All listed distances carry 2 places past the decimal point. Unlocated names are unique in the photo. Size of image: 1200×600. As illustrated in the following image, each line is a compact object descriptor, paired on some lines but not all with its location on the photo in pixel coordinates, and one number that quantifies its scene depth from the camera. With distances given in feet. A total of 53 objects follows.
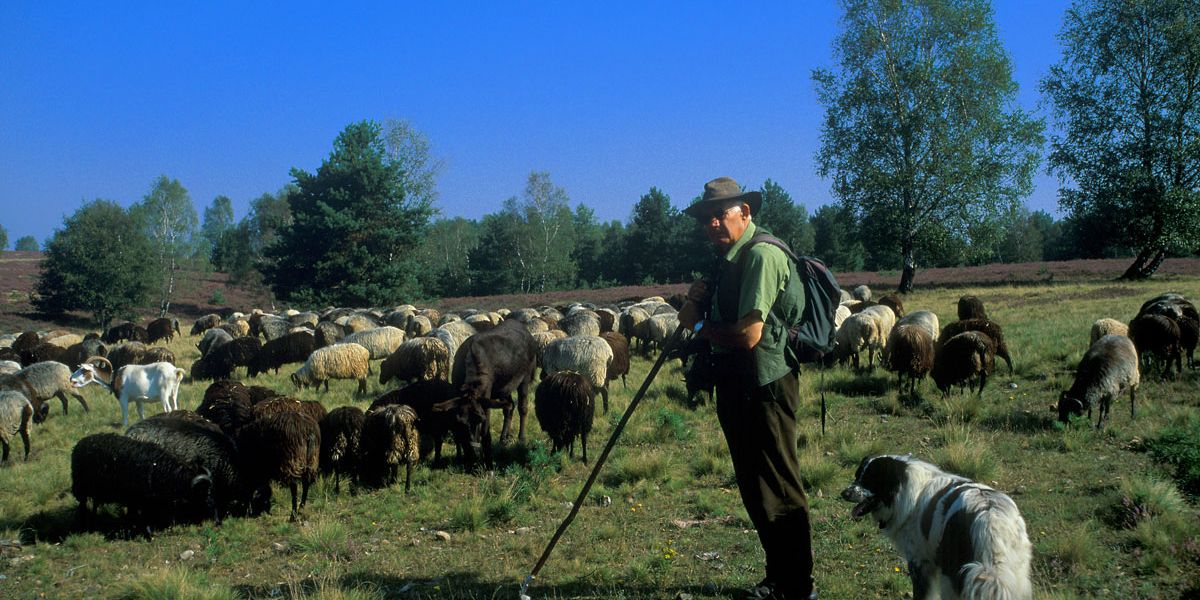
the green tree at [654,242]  199.41
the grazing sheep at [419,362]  46.91
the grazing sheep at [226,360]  55.88
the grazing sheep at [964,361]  34.65
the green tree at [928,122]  95.61
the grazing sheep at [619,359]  43.75
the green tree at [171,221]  167.73
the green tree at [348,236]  118.73
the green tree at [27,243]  435.94
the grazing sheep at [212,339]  65.82
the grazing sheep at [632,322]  65.77
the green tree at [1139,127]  89.04
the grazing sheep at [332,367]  48.57
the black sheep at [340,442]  26.45
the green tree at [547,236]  186.39
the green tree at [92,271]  128.67
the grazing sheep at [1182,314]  36.47
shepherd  12.46
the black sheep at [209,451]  23.66
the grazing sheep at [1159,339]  34.47
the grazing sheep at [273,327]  78.84
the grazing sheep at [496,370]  28.45
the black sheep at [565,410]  27.96
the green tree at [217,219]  275.39
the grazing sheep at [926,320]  48.03
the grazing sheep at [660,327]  59.82
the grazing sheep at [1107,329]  39.11
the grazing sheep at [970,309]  56.18
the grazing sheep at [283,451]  23.72
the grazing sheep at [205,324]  98.43
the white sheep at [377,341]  58.39
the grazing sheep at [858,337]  46.52
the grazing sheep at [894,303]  68.33
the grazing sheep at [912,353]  36.86
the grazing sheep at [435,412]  27.02
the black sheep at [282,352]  57.94
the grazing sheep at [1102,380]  28.02
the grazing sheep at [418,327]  70.95
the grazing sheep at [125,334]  89.04
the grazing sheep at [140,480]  22.49
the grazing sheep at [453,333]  53.42
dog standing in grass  10.30
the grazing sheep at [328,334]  66.23
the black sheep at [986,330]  40.22
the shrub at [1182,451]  19.57
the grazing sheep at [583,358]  38.88
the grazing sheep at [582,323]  63.21
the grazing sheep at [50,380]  43.37
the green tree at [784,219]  187.83
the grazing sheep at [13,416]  31.48
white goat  37.17
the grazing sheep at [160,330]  90.22
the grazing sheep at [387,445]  25.88
